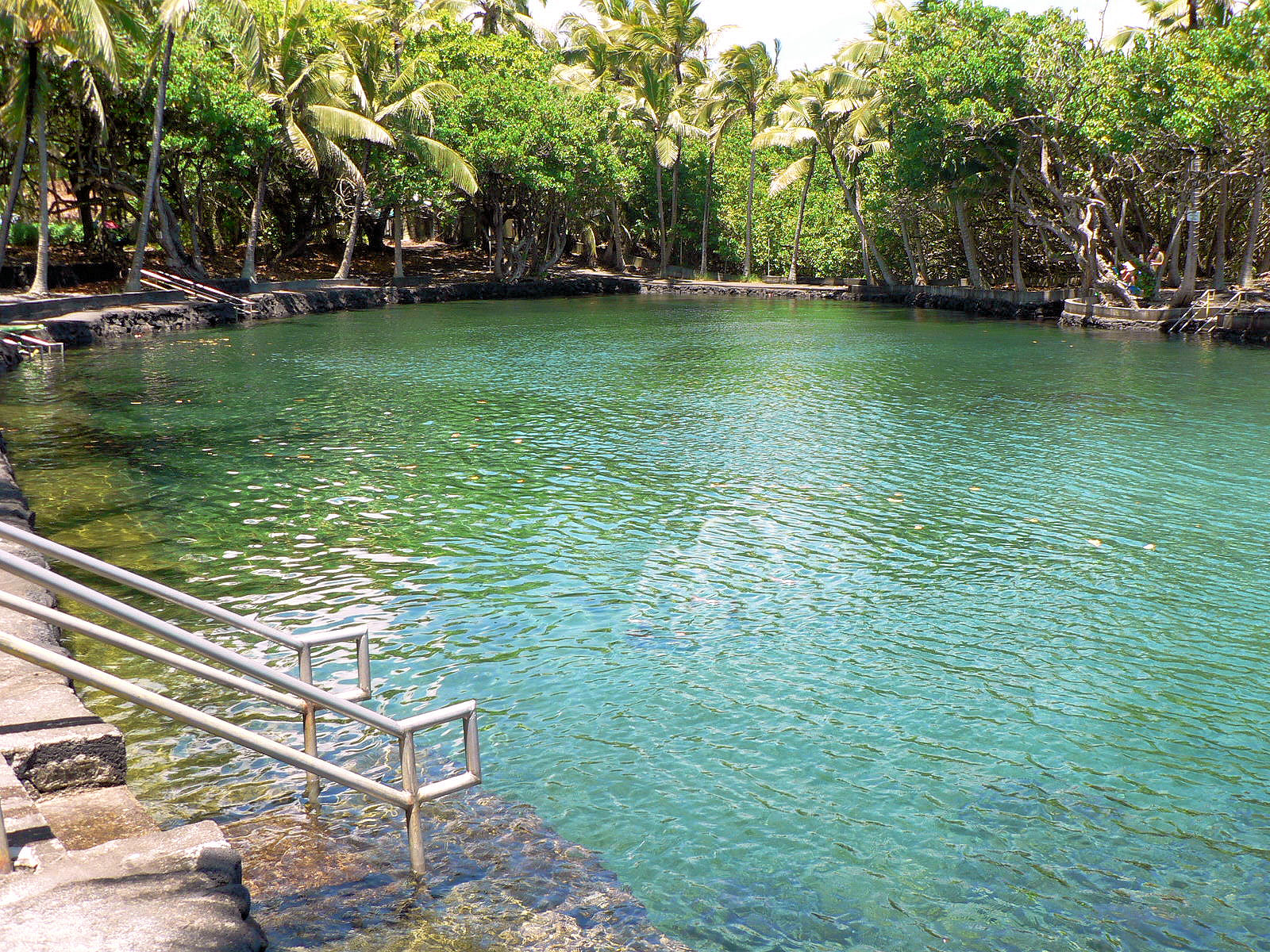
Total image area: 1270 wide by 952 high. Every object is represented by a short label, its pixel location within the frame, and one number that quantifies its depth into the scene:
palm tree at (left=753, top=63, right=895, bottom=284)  47.28
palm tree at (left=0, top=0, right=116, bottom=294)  26.18
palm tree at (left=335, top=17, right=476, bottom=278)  43.91
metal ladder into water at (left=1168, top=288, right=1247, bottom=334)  32.19
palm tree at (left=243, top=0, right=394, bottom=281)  39.06
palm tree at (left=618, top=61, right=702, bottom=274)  56.28
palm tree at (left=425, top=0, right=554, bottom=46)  58.28
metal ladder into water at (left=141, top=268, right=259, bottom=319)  37.16
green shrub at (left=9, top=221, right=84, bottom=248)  42.50
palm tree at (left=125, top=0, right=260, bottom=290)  31.19
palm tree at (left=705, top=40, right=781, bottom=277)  54.28
